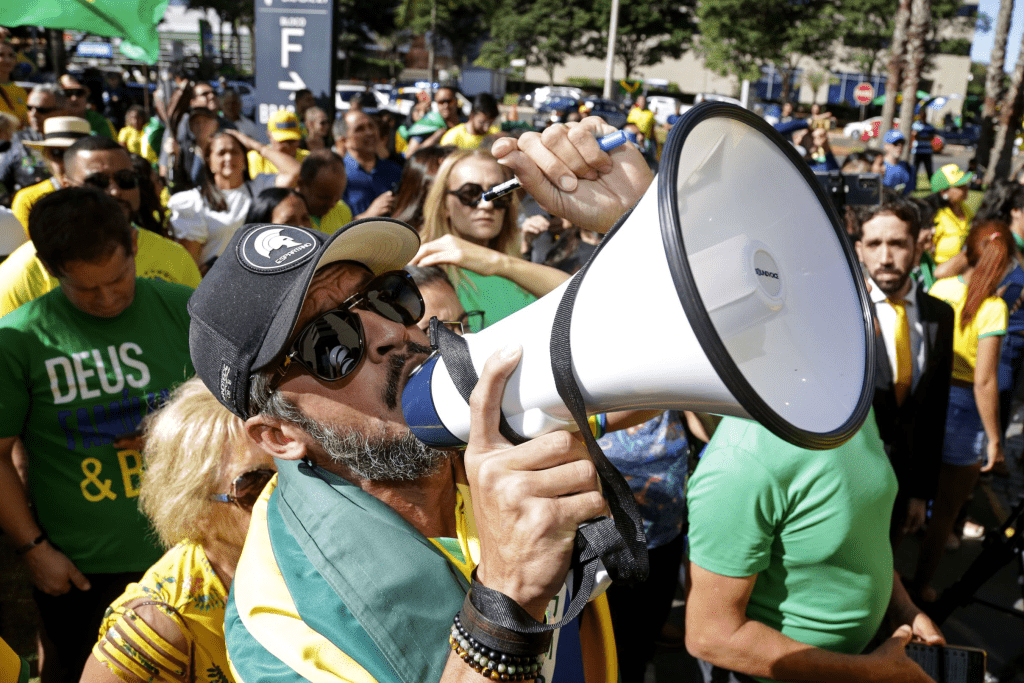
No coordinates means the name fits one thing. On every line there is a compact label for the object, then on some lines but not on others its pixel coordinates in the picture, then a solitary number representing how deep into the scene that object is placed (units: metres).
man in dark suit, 3.08
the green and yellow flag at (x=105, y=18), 2.37
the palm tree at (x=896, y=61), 16.33
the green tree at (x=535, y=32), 45.09
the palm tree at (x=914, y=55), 14.38
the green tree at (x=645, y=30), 44.90
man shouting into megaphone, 0.98
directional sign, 6.25
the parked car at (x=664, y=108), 26.83
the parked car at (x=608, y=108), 19.01
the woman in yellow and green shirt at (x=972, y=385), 3.83
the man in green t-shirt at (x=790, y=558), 1.67
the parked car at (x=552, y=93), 30.42
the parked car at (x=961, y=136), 29.78
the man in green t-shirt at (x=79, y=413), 2.45
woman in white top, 4.45
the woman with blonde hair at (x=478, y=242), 2.56
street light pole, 22.52
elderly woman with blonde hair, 1.56
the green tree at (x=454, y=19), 48.16
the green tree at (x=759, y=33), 37.81
